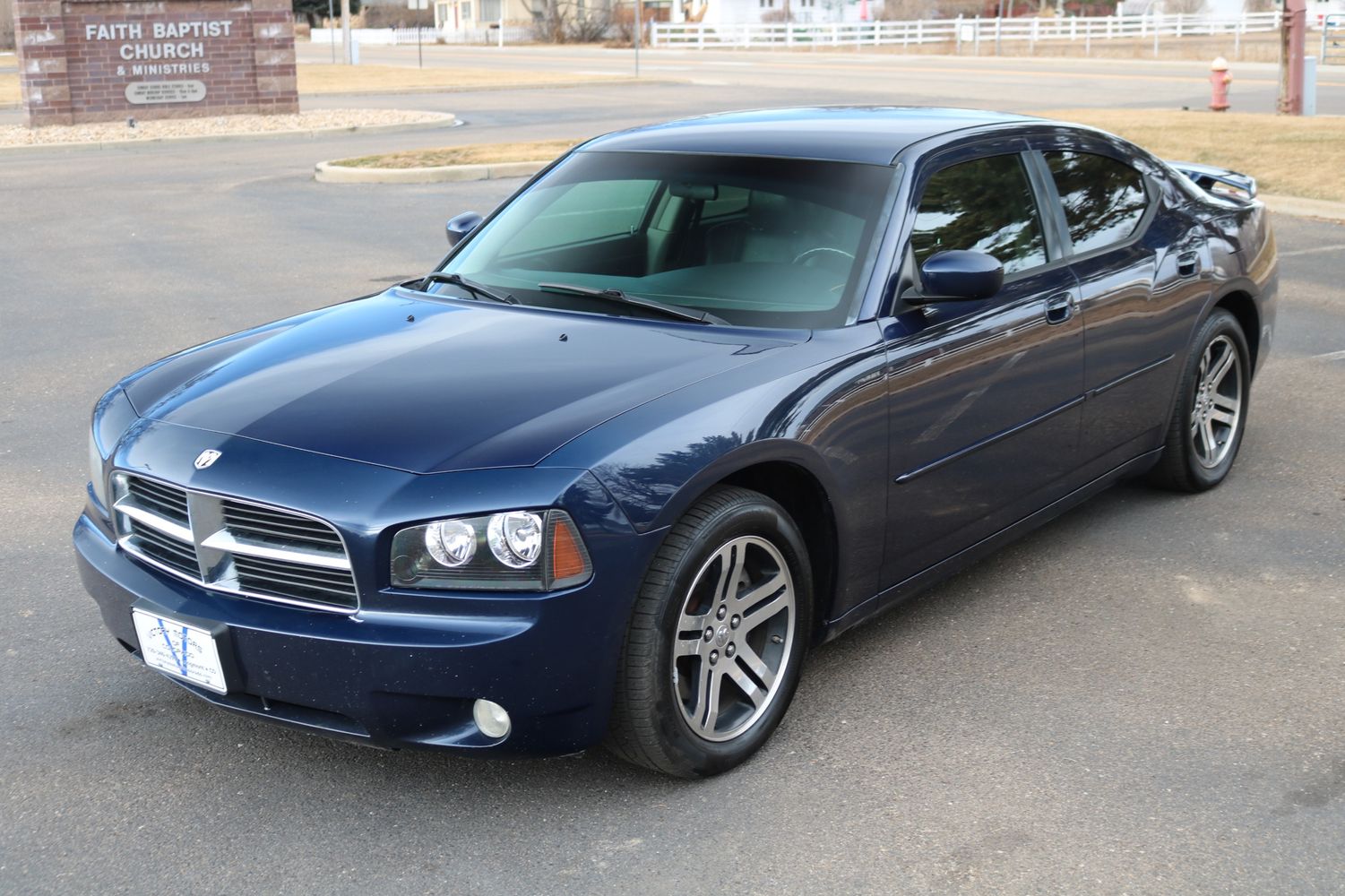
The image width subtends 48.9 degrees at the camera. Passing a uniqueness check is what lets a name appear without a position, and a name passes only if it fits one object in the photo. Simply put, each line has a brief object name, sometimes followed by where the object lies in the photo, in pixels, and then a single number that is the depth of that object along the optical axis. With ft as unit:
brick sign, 77.10
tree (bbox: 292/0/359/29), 348.59
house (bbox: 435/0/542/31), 325.03
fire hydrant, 77.10
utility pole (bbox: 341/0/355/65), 157.50
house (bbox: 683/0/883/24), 288.71
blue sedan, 10.85
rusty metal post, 64.69
